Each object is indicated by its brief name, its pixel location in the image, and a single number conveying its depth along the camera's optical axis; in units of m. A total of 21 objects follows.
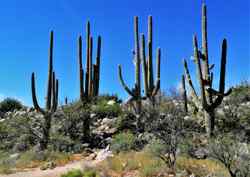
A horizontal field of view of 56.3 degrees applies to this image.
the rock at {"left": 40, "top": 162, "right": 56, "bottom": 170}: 8.52
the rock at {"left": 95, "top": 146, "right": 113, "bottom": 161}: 8.66
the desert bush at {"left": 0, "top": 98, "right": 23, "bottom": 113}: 19.21
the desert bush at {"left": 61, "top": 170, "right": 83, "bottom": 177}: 6.32
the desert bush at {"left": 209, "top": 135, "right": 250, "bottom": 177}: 5.32
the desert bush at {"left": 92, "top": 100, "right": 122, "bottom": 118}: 12.88
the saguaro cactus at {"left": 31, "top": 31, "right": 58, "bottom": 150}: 11.05
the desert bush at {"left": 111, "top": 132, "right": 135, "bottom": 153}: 9.21
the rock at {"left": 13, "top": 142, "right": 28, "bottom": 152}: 11.19
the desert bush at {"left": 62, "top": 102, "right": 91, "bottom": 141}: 11.42
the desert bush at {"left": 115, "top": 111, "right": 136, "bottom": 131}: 11.55
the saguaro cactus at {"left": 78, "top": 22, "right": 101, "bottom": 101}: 11.65
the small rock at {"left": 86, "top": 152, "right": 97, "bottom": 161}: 9.17
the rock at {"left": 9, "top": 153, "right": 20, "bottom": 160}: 9.80
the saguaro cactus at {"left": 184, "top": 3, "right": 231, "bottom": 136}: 9.14
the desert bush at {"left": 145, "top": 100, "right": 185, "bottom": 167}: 7.13
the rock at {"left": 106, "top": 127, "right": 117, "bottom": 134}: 11.52
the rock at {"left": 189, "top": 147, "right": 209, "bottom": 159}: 7.80
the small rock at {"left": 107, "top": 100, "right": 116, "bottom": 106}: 13.71
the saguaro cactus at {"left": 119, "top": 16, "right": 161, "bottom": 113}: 11.03
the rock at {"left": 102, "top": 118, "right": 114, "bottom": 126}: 12.18
